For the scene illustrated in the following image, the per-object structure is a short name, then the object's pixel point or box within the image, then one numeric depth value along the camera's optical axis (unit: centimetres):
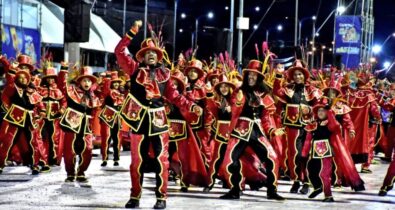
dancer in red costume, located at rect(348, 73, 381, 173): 1532
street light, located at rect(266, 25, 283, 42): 7081
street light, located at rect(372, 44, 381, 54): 6319
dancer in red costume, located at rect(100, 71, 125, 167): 1552
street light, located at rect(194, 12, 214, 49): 6257
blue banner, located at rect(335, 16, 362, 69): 3153
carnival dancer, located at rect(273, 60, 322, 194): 1193
